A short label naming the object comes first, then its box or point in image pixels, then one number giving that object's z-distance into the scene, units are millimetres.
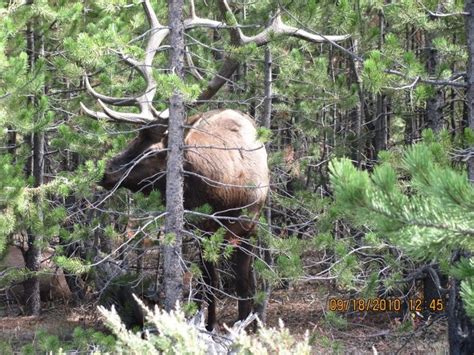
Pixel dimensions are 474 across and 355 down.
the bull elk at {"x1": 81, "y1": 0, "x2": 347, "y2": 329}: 14766
